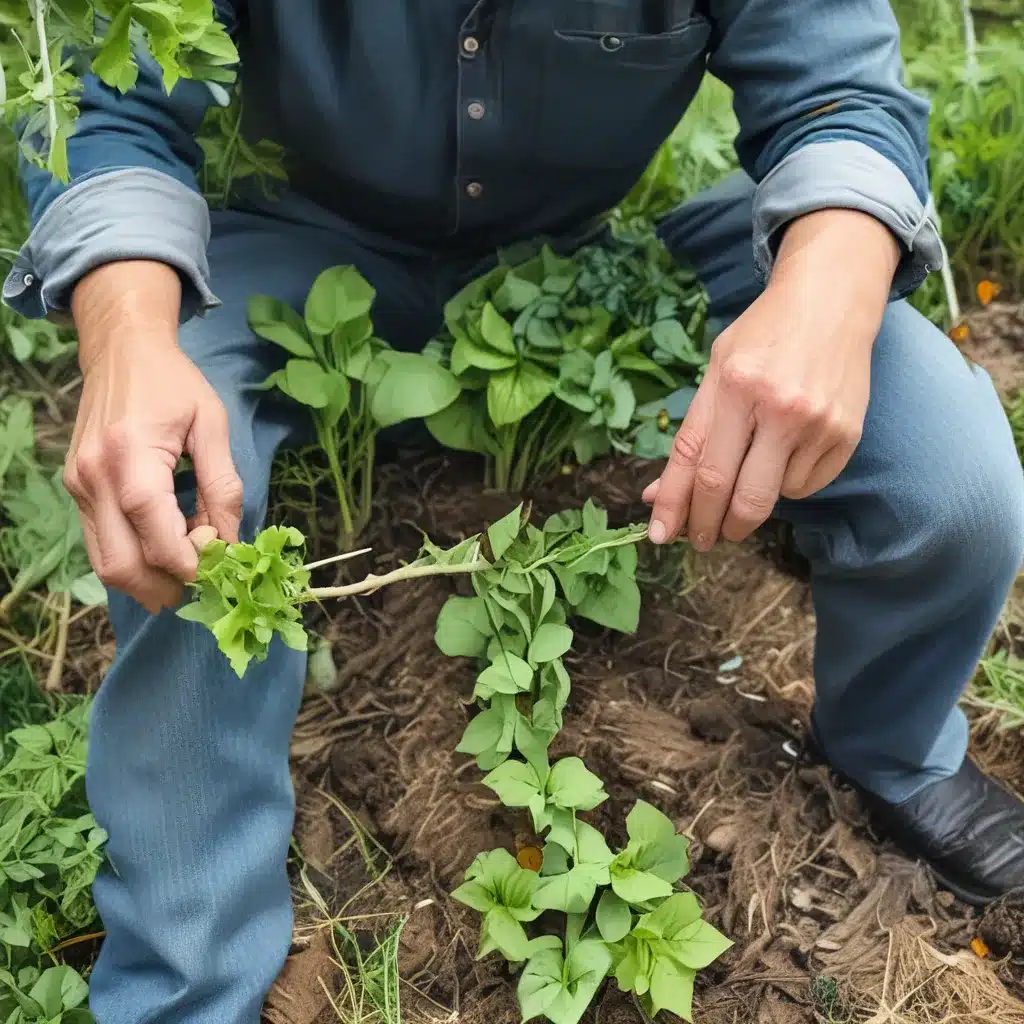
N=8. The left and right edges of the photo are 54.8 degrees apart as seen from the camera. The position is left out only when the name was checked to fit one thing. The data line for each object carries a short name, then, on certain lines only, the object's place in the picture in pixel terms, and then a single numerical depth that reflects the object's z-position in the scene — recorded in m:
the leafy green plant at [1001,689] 1.32
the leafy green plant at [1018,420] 1.57
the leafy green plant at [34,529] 1.34
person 0.84
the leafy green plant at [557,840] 0.95
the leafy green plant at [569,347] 1.23
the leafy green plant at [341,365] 1.12
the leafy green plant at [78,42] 0.67
